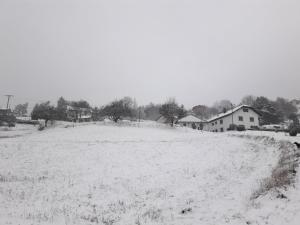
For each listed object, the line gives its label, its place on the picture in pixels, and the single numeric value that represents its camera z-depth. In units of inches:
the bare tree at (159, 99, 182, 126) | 2906.0
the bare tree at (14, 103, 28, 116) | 6766.2
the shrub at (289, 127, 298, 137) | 1339.8
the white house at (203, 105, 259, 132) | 3253.0
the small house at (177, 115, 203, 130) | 3936.0
